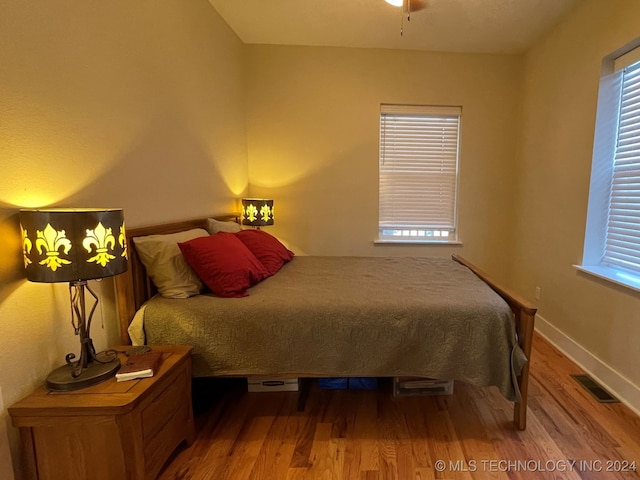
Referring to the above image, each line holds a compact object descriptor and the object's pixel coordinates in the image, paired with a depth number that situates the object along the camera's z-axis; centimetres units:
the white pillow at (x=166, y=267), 169
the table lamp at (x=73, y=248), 107
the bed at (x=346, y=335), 159
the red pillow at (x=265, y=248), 232
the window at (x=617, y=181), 203
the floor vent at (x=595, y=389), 194
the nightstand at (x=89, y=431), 110
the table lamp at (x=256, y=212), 299
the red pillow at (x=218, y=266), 174
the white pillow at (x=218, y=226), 241
